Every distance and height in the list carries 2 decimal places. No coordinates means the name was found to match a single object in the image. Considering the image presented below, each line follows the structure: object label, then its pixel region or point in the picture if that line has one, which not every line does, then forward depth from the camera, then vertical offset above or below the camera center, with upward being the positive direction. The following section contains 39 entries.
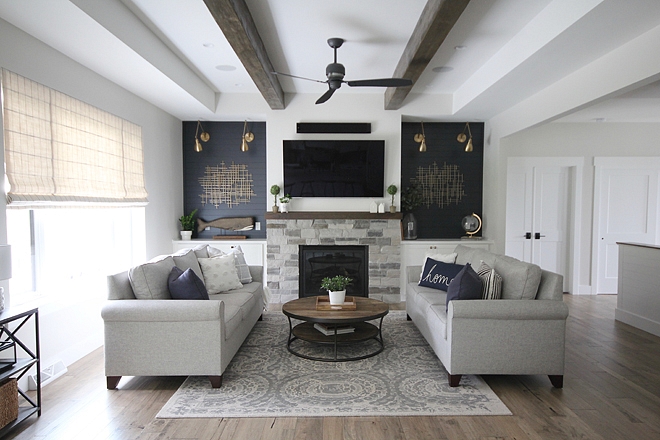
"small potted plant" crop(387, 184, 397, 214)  5.73 +0.16
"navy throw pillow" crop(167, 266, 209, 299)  3.21 -0.67
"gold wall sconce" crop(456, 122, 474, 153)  5.56 +0.93
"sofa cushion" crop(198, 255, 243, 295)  4.12 -0.74
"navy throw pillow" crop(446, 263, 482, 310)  3.15 -0.65
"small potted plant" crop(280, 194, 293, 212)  5.71 +0.01
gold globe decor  6.05 -0.32
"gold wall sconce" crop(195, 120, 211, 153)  5.84 +0.94
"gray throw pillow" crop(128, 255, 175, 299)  3.14 -0.62
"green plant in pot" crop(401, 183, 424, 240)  5.93 -0.04
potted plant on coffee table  3.80 -0.82
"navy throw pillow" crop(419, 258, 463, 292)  4.23 -0.75
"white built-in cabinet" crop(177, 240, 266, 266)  5.86 -0.65
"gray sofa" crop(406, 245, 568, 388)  2.98 -0.99
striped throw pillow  3.26 -0.67
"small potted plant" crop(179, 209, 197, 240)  5.97 -0.36
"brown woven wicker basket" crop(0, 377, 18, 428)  2.39 -1.19
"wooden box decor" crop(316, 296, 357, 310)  3.75 -0.96
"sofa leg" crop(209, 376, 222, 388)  3.03 -1.32
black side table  2.41 -1.00
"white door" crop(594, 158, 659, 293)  6.16 -0.01
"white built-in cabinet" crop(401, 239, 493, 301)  5.75 -0.64
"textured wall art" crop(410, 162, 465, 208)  6.29 +0.28
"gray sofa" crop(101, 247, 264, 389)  2.95 -0.98
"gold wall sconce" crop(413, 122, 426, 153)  5.58 +0.88
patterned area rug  2.72 -1.38
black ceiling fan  3.50 +1.09
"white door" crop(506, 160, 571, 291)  6.14 -0.16
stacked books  3.72 -1.17
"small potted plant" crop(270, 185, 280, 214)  5.70 +0.15
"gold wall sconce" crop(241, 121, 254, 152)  5.77 +0.89
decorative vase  5.92 -0.37
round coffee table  3.48 -1.01
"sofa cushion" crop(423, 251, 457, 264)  4.56 -0.62
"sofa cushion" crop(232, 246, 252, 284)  4.49 -0.73
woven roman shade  2.95 +0.44
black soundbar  5.68 +1.04
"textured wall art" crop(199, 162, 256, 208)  6.30 +0.26
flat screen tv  5.74 +0.48
